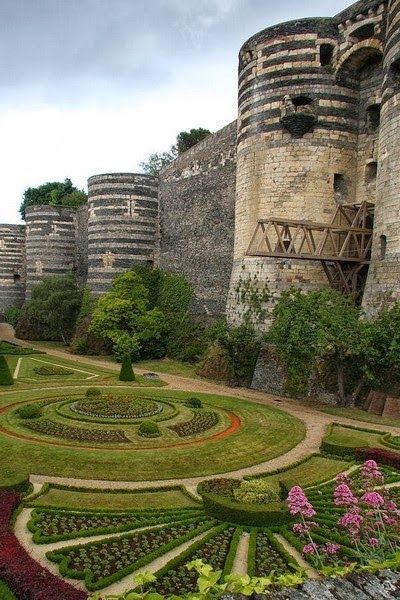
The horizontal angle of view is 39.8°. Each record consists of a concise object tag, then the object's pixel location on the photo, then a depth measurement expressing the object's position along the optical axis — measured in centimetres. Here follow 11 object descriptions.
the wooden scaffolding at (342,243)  2397
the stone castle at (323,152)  2292
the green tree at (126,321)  3626
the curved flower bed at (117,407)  2033
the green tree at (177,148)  6794
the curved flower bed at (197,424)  1886
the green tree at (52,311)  4438
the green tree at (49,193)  8178
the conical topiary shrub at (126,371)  2897
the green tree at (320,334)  2138
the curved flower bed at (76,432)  1759
